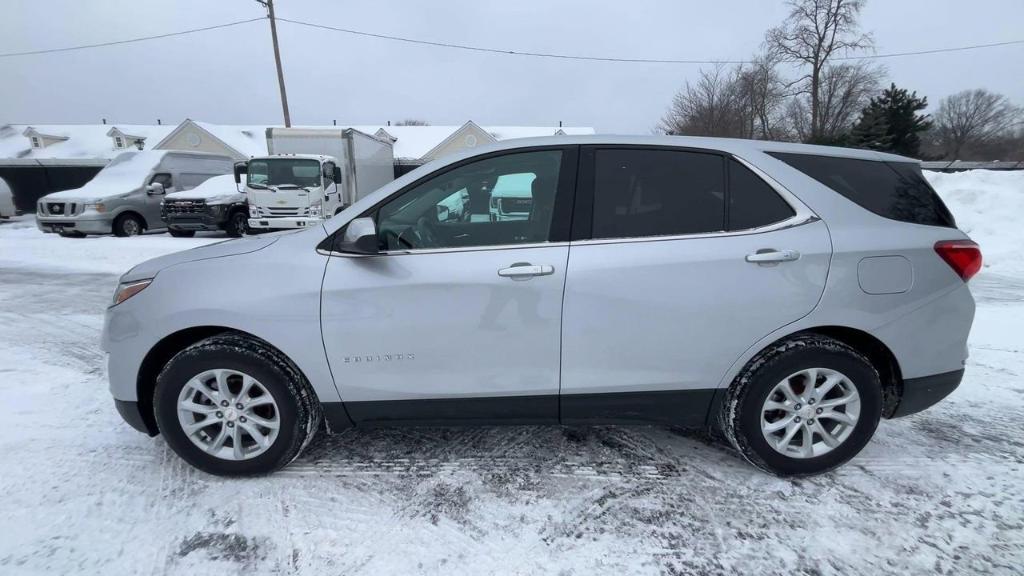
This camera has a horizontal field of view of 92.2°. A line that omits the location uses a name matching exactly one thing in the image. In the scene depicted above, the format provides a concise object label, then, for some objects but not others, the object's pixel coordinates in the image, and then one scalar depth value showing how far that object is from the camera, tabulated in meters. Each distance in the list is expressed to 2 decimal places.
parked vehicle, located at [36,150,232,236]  12.51
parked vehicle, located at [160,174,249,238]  12.75
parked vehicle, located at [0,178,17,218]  17.22
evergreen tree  23.81
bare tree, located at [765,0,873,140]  29.30
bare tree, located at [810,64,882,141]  30.81
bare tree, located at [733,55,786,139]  31.09
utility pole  20.50
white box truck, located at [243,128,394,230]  12.05
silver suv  2.36
